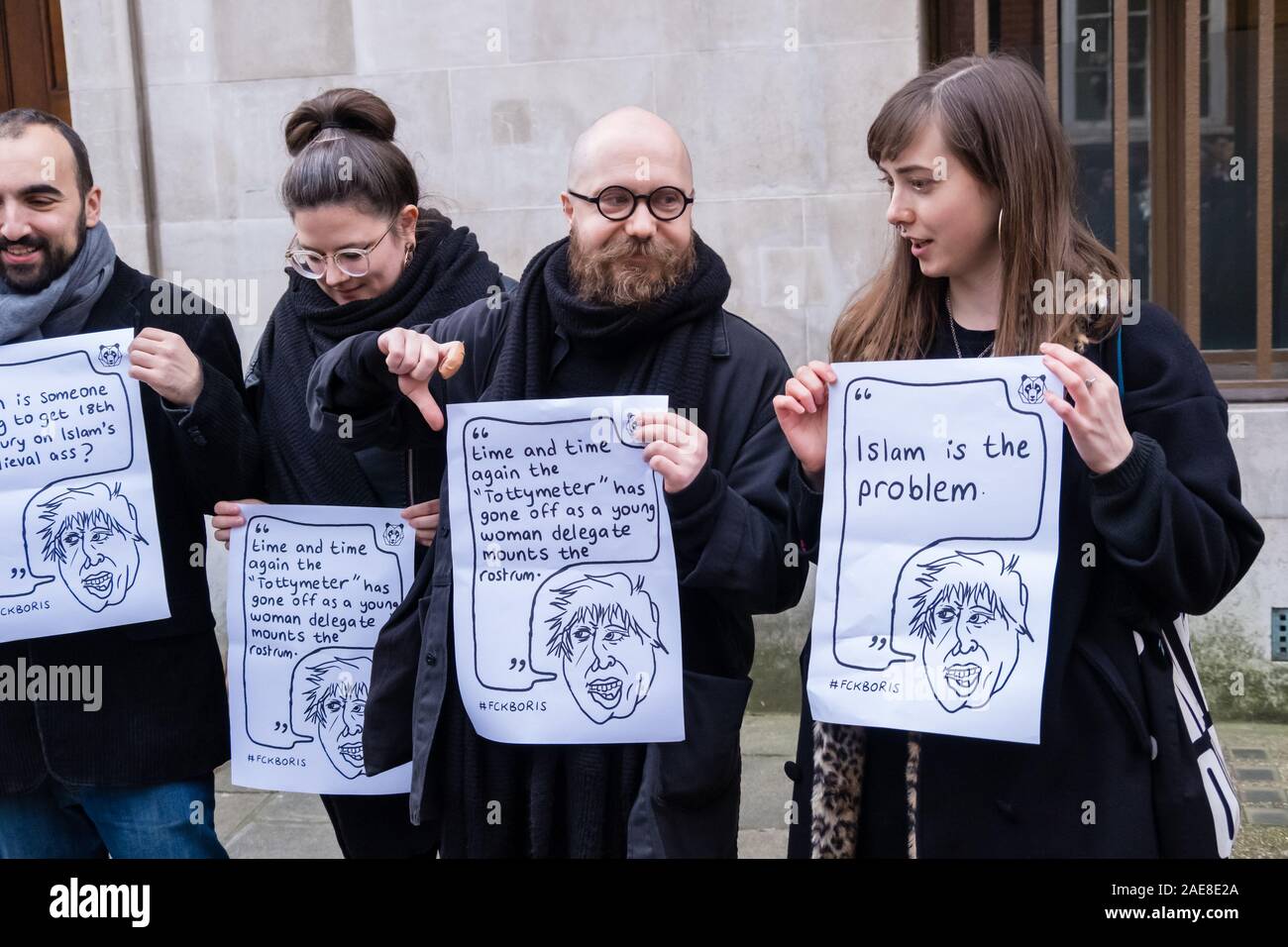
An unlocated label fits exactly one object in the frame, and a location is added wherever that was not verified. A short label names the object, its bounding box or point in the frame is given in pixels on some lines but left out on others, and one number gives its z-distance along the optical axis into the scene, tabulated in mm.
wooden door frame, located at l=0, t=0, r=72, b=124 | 5891
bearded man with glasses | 2213
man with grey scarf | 2643
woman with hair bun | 2604
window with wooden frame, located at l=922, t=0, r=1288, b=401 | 4863
